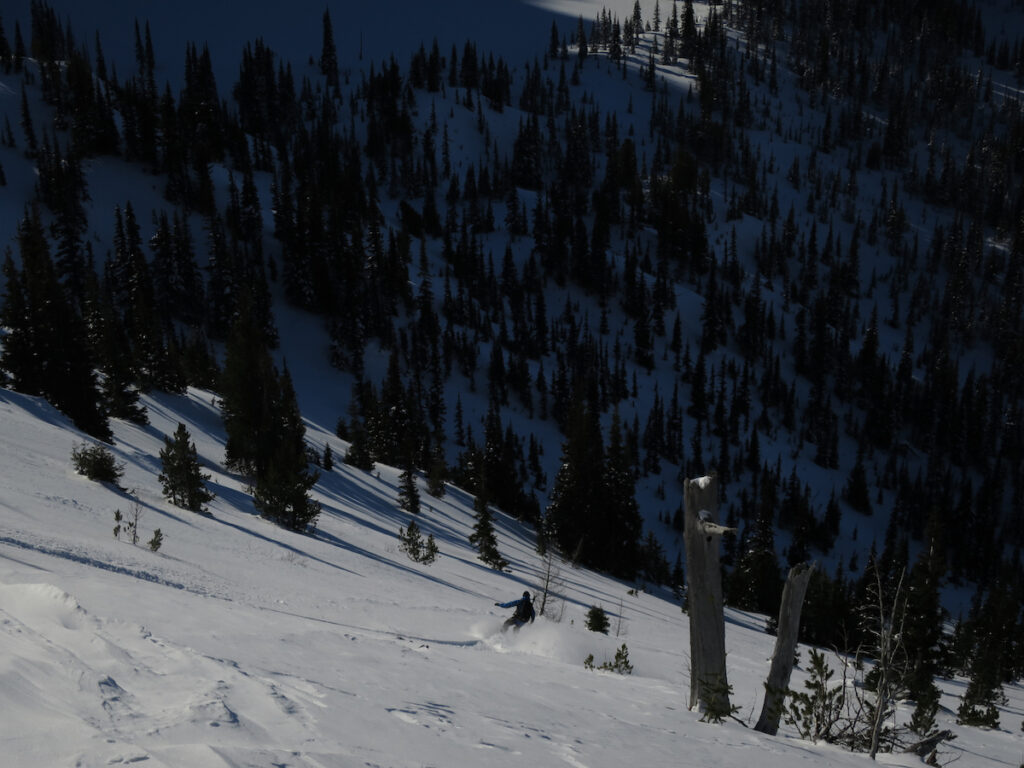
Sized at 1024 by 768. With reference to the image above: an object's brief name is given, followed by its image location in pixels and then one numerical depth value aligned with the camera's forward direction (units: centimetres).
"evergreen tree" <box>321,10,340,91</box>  17370
